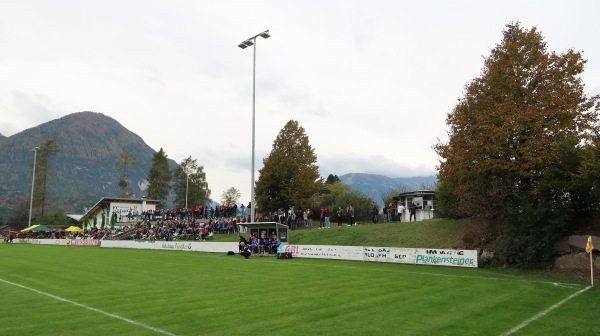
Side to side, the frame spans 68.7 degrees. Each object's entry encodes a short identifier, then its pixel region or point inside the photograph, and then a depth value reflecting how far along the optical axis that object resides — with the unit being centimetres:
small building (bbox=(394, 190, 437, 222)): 3894
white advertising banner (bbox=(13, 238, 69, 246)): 5658
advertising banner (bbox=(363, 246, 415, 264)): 2448
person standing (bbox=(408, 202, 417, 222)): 3573
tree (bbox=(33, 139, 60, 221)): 9586
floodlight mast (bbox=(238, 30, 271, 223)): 3376
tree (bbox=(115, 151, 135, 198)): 9756
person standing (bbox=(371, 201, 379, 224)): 3887
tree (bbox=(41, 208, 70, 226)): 9750
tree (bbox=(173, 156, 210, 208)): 10606
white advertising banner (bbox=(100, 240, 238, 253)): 3496
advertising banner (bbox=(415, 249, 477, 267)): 2228
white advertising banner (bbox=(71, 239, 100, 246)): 5219
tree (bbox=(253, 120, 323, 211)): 4831
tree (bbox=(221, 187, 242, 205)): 11138
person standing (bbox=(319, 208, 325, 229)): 4047
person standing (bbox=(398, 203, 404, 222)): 3703
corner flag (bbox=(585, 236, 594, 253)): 1615
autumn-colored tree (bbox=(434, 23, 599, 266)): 2183
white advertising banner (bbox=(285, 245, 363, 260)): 2721
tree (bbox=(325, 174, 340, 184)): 11086
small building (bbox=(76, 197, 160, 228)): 6767
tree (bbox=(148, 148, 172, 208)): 10469
